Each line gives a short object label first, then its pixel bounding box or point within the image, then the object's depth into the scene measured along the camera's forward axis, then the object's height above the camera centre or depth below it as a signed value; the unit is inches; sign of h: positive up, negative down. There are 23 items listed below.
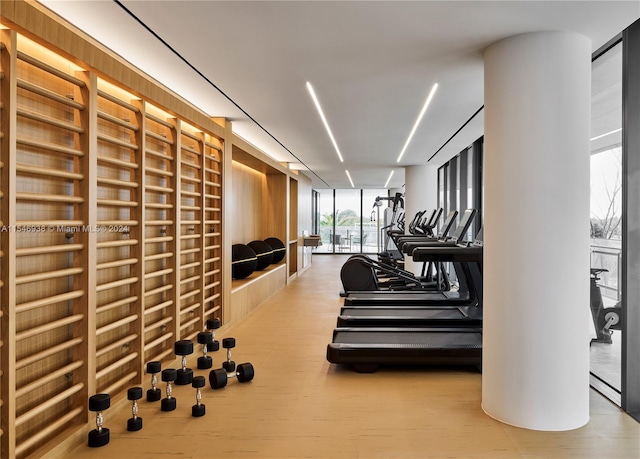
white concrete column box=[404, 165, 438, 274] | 410.3 +32.9
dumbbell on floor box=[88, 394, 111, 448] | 107.4 -46.1
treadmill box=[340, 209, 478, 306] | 205.0 -38.6
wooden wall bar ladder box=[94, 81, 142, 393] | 128.0 -4.3
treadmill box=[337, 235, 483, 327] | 206.4 -41.4
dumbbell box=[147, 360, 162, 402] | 132.1 -46.6
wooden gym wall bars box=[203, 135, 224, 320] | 210.4 -0.8
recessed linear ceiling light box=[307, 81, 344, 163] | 174.4 +50.2
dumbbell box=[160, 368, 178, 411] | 128.8 -48.2
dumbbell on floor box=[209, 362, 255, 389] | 148.3 -48.0
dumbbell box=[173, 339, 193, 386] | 141.9 -42.2
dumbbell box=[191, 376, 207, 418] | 129.0 -48.6
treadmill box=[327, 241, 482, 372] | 165.9 -44.0
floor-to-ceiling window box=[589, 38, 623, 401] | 147.0 +4.0
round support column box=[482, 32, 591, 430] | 119.2 +0.3
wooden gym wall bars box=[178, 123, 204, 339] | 183.2 -3.5
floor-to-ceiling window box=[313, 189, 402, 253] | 747.4 +7.6
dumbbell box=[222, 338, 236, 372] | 160.9 -45.6
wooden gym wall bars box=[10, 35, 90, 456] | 96.8 -6.1
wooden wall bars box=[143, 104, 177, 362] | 154.9 -3.4
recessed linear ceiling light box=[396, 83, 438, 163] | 173.9 +50.5
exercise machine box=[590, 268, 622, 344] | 164.2 -31.3
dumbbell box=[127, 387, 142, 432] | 117.6 -47.1
